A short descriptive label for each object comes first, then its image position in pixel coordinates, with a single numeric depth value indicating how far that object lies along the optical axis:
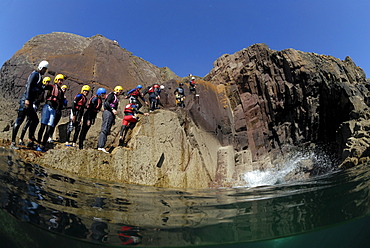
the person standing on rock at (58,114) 6.40
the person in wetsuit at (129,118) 7.95
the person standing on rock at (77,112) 7.23
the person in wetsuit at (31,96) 5.54
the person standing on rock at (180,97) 13.48
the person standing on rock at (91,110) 7.30
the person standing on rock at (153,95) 12.22
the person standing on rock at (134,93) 9.83
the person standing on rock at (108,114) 6.97
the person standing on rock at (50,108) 6.07
